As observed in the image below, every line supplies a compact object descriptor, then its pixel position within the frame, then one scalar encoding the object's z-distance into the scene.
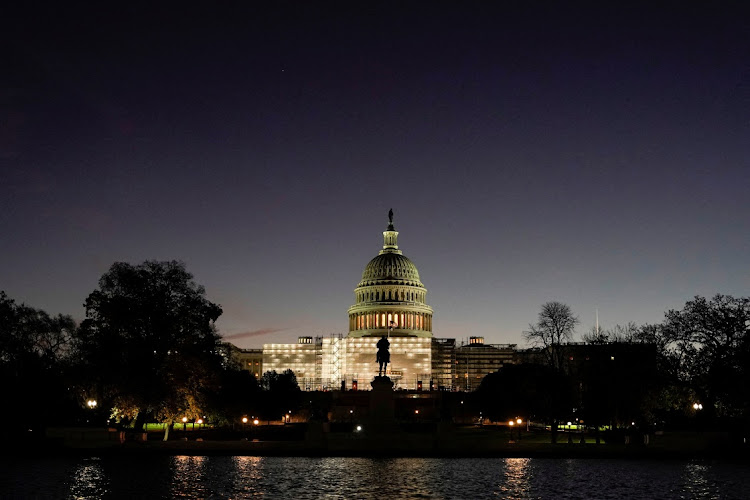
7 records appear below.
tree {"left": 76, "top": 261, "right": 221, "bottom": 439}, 63.31
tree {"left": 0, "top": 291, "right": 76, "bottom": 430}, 66.62
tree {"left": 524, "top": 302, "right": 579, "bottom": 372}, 75.62
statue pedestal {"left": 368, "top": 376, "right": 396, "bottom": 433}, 72.00
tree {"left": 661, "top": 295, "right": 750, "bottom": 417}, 62.06
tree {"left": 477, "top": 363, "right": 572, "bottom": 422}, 78.12
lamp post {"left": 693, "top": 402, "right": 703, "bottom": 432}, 67.94
